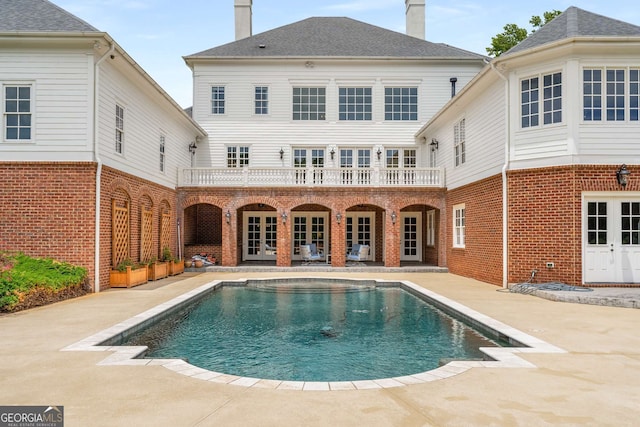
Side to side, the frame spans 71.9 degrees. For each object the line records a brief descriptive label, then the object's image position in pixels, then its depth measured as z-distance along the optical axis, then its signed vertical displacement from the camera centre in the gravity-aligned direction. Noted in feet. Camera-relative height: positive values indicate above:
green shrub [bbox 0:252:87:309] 27.55 -3.68
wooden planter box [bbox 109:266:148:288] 39.45 -4.96
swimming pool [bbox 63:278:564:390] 14.64 -5.30
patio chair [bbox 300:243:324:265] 64.03 -4.32
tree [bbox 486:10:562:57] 86.94 +37.81
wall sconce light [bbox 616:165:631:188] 35.76 +4.05
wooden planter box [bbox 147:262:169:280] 46.24 -5.03
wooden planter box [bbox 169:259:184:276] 51.88 -5.27
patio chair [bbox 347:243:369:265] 64.03 -4.43
